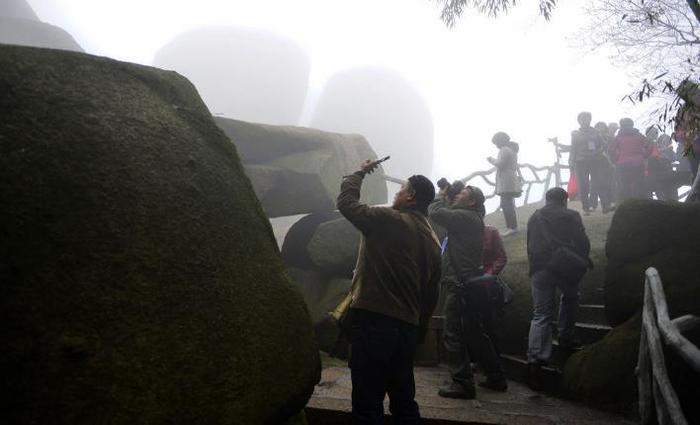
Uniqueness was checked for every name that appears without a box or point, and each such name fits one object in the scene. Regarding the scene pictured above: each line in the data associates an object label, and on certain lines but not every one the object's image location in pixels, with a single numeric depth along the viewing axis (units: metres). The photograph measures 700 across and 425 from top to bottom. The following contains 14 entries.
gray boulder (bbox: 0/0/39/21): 26.02
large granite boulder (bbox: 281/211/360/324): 7.95
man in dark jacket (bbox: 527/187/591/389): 4.76
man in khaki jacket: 2.58
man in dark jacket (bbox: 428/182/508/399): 4.25
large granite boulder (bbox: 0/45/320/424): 1.59
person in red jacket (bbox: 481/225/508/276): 5.34
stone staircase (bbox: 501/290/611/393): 4.80
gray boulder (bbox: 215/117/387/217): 9.55
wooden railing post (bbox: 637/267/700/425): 2.79
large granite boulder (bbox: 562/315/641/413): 4.16
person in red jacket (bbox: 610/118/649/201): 8.05
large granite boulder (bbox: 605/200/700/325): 4.46
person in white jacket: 8.42
